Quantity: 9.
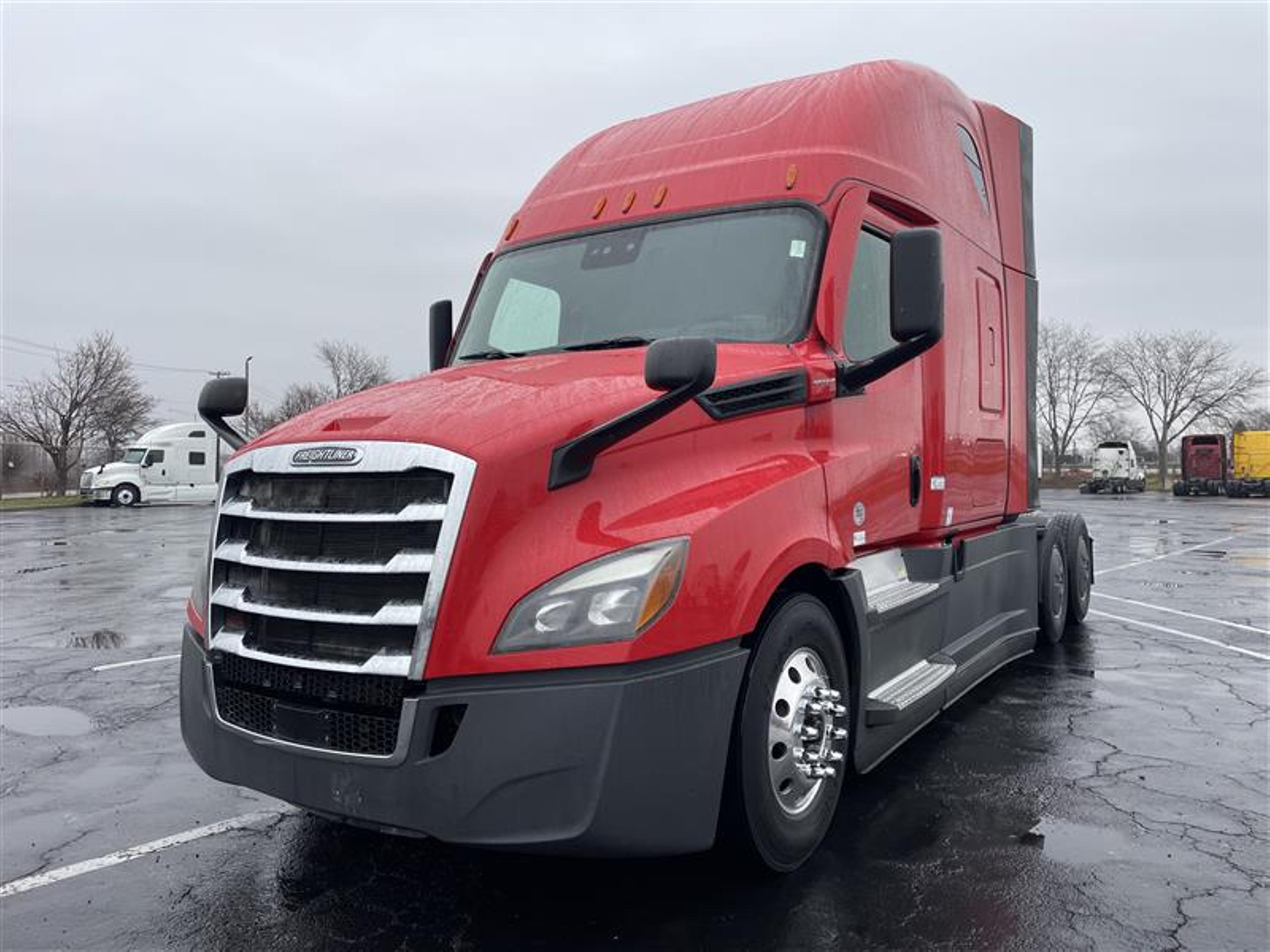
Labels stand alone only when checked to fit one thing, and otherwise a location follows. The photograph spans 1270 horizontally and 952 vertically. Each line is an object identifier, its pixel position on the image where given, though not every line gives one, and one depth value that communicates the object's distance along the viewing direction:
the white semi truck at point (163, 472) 35.91
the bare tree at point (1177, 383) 63.53
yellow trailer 45.97
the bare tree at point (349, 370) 67.38
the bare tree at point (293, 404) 59.72
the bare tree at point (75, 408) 42.84
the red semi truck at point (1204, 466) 47.81
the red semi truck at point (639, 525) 2.83
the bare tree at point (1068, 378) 68.62
